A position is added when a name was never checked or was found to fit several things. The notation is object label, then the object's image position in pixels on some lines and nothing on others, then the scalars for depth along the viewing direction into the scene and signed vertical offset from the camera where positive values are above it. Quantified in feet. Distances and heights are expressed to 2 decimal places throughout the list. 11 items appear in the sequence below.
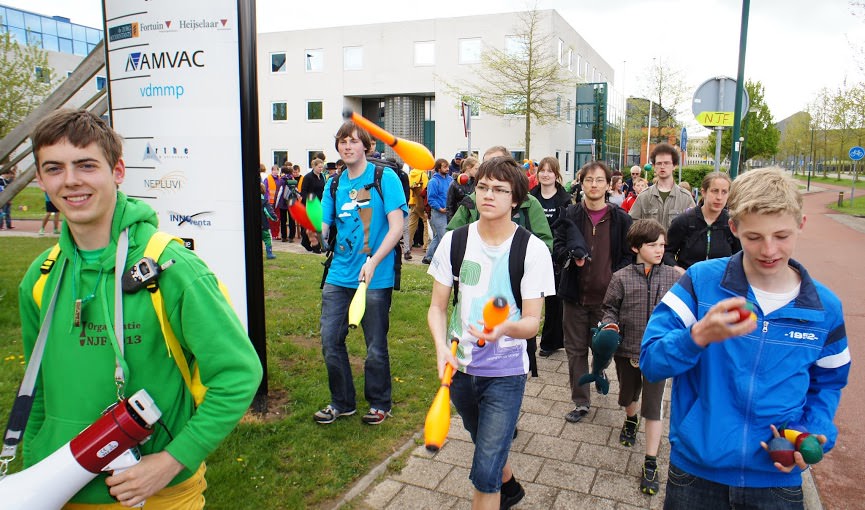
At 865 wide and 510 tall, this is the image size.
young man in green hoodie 6.21 -1.70
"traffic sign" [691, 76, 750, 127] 32.60 +3.85
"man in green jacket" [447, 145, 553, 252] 15.61 -1.24
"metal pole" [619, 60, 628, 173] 162.36 +10.96
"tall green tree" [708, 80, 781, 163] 170.95 +12.50
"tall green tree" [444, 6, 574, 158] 111.24 +17.15
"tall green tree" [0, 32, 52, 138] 82.74 +12.28
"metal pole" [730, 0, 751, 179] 34.14 +5.43
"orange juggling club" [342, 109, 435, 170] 13.39 +0.49
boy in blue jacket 6.93 -2.16
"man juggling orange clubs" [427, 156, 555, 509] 9.96 -2.17
